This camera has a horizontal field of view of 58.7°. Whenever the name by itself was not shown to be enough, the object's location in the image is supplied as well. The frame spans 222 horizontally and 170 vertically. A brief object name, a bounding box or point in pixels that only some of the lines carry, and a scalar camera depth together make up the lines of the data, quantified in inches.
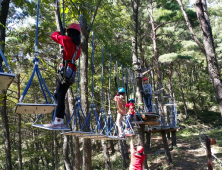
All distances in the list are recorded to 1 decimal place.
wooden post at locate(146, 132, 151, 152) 515.4
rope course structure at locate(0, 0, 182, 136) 73.3
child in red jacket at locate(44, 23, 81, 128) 106.3
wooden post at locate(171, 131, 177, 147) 486.8
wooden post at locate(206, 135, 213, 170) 153.3
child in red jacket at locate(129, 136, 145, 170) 170.2
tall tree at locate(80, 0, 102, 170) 186.2
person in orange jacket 179.2
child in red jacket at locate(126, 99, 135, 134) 210.2
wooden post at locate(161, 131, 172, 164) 393.8
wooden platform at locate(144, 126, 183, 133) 386.3
